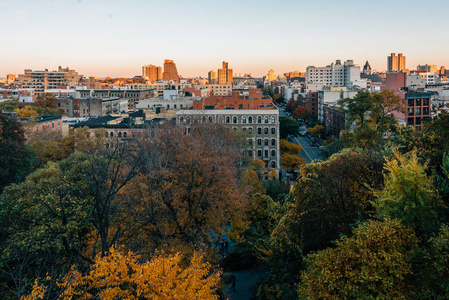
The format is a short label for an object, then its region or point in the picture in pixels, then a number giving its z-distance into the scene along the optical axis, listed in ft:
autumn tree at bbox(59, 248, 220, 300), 36.65
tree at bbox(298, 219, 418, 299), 42.65
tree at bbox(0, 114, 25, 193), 110.01
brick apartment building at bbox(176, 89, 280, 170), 194.59
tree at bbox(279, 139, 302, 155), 220.23
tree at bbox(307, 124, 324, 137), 308.81
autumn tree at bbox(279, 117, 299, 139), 264.31
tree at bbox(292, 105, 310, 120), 378.73
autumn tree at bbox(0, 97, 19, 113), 263.78
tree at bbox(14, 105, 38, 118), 242.62
